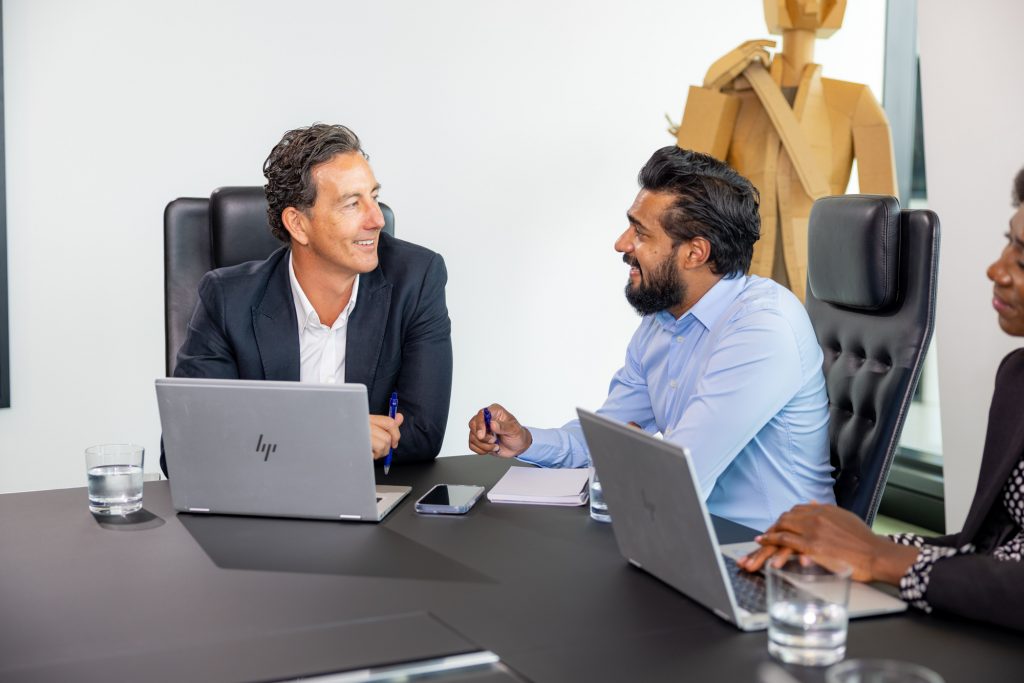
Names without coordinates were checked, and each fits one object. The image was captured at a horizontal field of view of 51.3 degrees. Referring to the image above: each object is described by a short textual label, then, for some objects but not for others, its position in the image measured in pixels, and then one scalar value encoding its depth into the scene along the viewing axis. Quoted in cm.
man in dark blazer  234
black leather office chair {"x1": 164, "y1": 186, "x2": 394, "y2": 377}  265
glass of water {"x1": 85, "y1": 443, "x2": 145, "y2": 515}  176
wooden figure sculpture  335
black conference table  114
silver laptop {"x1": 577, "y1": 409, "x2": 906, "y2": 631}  121
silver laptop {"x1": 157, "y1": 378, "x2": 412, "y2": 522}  164
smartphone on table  175
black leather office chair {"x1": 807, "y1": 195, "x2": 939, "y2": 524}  200
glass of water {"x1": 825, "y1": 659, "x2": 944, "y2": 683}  87
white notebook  182
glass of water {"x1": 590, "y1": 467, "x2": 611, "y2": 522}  170
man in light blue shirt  195
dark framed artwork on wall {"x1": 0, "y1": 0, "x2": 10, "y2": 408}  330
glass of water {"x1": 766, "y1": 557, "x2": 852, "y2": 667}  112
